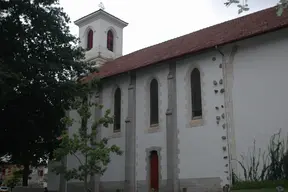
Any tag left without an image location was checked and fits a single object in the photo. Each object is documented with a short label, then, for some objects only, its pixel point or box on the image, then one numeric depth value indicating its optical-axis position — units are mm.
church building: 14747
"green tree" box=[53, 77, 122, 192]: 14582
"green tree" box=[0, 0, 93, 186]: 15702
